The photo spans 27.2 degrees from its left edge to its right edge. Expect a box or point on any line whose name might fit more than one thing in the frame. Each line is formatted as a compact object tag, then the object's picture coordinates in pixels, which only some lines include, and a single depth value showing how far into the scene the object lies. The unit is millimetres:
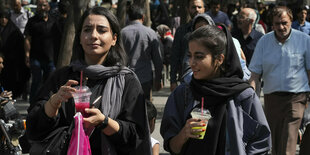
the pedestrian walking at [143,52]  9211
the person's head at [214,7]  12898
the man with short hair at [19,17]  14977
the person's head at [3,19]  12222
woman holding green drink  3881
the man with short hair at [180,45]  8242
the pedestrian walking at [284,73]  7121
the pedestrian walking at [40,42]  12031
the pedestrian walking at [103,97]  3703
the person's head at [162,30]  17125
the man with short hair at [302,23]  12141
